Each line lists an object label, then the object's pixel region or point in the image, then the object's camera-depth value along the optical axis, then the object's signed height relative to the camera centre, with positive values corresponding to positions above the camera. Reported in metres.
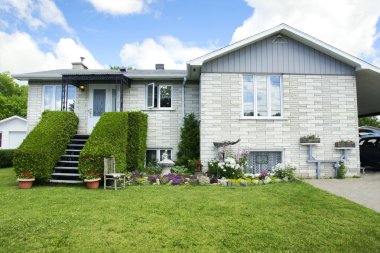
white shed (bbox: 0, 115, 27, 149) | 21.88 +0.79
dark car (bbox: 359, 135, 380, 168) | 11.85 -0.49
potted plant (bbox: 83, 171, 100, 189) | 7.83 -1.21
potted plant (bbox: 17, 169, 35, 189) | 7.88 -1.20
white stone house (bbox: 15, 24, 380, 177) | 10.15 +1.74
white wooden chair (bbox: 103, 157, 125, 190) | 7.82 -1.08
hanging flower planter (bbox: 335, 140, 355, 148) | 10.01 -0.14
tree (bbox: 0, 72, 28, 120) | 39.00 +6.36
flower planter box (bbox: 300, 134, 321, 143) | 9.90 +0.05
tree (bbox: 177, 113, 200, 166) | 11.50 -0.05
